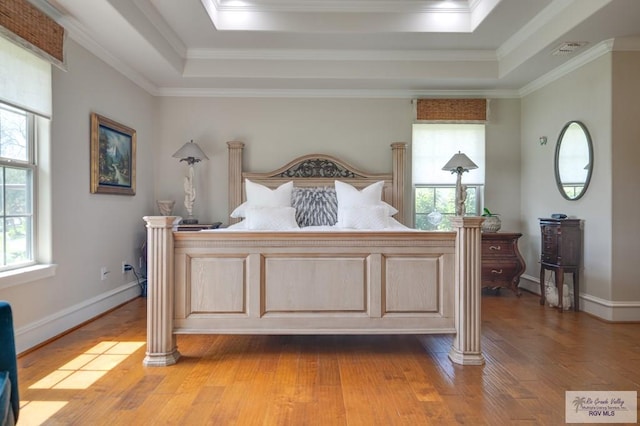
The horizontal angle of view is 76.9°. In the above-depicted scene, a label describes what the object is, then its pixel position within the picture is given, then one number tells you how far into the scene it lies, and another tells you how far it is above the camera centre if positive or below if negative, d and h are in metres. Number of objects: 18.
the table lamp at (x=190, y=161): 4.80 +0.61
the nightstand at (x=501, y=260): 4.64 -0.57
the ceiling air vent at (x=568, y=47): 3.70 +1.54
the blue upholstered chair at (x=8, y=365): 1.44 -0.56
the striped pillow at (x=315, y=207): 4.43 +0.04
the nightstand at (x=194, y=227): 4.67 -0.19
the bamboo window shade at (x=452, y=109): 5.14 +1.30
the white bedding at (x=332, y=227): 4.00 -0.17
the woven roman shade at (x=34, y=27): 2.57 +1.27
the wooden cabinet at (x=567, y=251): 3.98 -0.40
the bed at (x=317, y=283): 2.67 -0.48
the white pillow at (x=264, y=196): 4.45 +0.16
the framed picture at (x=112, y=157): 3.75 +0.55
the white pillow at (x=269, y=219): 3.78 -0.08
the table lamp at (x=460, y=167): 4.77 +0.53
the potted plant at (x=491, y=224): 4.85 -0.16
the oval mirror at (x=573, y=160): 3.99 +0.53
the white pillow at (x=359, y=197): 4.33 +0.15
